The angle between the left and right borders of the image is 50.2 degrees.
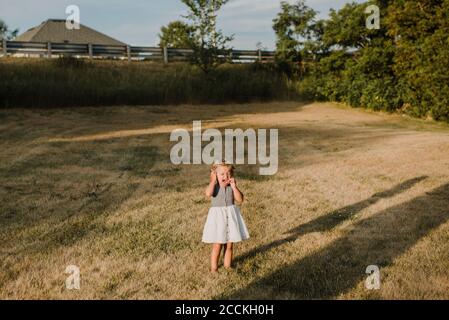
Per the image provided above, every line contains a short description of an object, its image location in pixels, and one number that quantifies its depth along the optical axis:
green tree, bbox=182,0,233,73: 29.41
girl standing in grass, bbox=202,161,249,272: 5.64
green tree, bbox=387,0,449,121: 21.55
